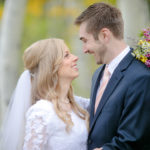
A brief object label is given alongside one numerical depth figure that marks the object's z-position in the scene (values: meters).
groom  4.20
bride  4.88
